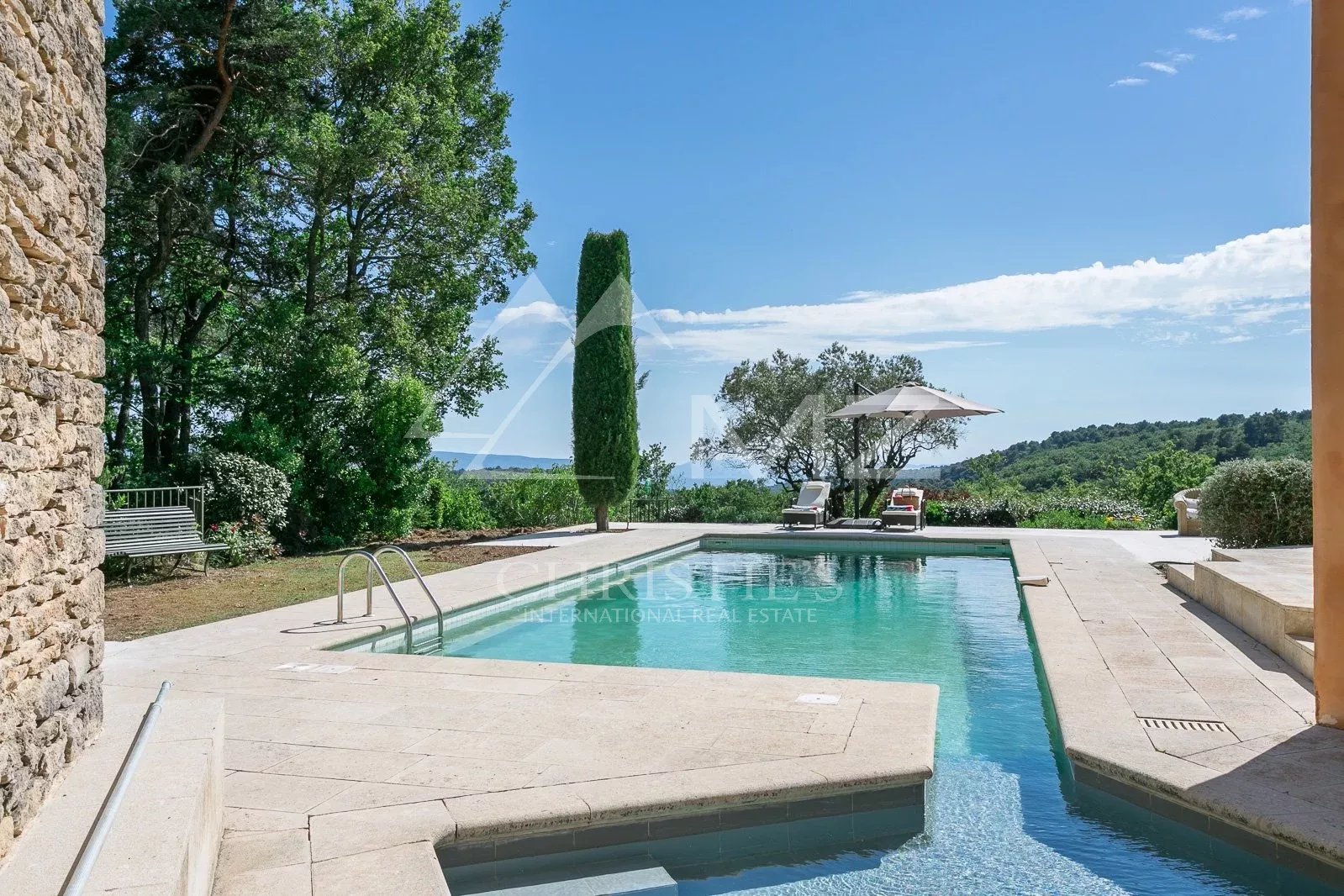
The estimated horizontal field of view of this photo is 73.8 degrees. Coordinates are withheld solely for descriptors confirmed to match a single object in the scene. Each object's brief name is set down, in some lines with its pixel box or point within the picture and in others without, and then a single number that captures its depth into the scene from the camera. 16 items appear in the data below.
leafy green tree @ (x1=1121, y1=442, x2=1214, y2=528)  18.77
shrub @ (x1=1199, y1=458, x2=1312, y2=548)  9.18
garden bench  9.36
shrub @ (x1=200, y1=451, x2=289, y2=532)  11.93
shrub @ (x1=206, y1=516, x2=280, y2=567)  11.39
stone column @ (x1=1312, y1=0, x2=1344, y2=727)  4.21
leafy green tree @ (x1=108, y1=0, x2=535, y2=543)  13.02
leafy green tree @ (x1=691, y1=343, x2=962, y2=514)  20.12
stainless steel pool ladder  6.88
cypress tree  16.06
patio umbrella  15.46
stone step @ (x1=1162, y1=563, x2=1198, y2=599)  8.49
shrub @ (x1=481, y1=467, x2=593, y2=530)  17.41
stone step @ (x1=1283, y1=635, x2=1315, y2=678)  5.28
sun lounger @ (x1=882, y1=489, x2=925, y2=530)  15.49
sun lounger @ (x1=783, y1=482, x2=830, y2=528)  15.95
